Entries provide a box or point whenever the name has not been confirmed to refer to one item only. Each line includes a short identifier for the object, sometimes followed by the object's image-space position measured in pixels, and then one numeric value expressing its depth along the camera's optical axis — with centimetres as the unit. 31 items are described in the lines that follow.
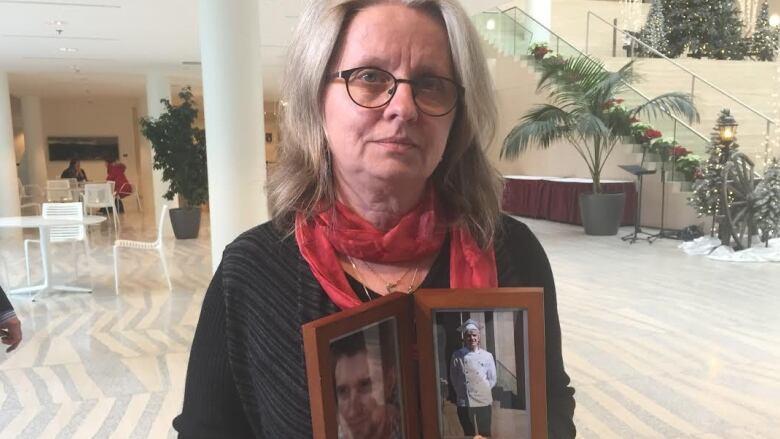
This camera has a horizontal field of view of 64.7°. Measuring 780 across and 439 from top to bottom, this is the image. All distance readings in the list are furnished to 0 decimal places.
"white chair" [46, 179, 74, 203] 1202
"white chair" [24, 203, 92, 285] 626
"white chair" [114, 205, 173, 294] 605
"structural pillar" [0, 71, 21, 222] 1109
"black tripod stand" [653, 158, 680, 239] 936
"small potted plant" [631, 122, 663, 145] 1012
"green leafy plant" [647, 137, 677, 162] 1000
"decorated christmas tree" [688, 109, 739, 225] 805
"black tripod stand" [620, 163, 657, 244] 899
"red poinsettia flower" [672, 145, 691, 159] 990
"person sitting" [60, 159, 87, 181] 1593
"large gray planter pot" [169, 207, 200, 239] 1022
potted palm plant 944
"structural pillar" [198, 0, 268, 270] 453
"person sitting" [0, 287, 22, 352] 219
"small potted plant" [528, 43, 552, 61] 1285
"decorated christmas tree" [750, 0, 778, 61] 1570
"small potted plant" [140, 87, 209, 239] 944
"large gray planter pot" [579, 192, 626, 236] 960
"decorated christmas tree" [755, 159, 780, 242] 761
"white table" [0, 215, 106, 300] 564
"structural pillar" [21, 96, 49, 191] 1599
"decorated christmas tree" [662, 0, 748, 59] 1543
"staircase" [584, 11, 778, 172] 1122
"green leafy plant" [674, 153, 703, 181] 965
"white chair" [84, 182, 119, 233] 1078
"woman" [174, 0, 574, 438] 86
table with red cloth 1073
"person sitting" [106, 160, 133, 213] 1368
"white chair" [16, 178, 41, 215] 1396
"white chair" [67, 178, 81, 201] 1306
